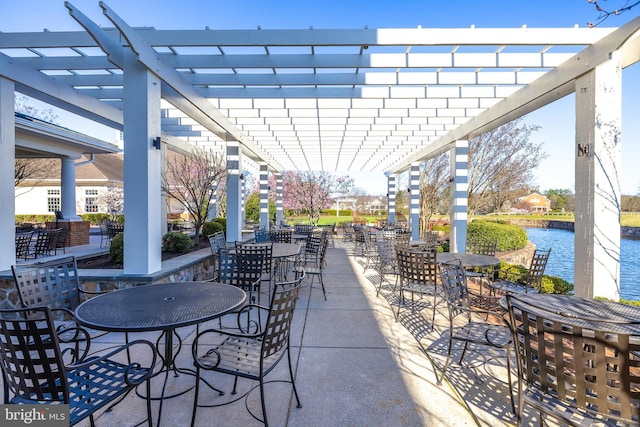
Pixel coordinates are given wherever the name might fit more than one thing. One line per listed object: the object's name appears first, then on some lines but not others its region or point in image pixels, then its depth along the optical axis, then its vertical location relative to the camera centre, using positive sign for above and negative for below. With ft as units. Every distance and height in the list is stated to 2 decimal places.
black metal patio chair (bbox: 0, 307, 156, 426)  4.99 -2.96
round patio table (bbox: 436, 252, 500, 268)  14.69 -2.55
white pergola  13.98 +7.84
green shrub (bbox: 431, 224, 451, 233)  48.76 -2.91
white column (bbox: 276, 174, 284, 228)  53.57 +2.10
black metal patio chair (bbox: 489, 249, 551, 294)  14.02 -3.76
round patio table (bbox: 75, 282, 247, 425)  6.57 -2.40
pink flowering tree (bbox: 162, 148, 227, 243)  24.13 +2.49
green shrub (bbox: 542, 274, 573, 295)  16.33 -4.08
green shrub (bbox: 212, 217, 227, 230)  33.96 -1.29
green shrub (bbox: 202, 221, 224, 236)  30.53 -1.83
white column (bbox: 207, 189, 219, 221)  40.77 -0.11
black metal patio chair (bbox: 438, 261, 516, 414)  8.23 -3.47
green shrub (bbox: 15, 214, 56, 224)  61.83 -1.70
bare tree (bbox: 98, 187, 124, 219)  60.54 +1.90
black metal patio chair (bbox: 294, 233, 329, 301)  17.52 -2.65
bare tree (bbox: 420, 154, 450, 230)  43.47 +3.53
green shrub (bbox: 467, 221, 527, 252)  32.45 -2.59
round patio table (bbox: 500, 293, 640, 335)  6.93 -2.54
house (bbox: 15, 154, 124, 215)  67.72 +3.87
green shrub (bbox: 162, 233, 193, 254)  22.15 -2.39
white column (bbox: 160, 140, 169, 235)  28.70 +0.96
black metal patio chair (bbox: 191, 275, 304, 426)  6.52 -3.37
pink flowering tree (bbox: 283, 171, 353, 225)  50.96 +3.77
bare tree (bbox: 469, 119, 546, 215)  35.58 +5.77
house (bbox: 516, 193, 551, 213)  104.19 +2.22
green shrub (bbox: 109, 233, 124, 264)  17.65 -2.43
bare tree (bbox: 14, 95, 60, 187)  36.76 +12.91
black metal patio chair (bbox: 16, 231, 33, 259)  19.13 -2.24
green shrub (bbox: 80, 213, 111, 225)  63.36 -1.53
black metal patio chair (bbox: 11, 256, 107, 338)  8.63 -2.24
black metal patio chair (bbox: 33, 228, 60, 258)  20.71 -2.21
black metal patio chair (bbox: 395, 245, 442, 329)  13.24 -2.67
